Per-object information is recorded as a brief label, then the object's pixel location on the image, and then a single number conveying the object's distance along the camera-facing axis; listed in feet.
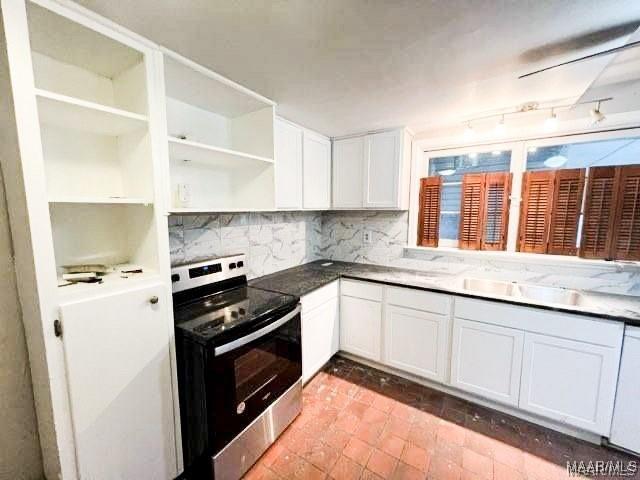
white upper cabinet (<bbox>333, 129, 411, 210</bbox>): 7.84
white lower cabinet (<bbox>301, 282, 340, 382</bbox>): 6.63
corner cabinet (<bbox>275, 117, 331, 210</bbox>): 6.82
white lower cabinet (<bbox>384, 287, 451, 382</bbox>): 6.50
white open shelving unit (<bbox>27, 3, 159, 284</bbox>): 3.45
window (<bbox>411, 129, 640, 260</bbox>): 6.13
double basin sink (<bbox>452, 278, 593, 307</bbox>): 6.33
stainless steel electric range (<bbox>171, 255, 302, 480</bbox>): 4.06
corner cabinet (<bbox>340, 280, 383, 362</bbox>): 7.43
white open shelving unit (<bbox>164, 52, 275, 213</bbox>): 4.75
